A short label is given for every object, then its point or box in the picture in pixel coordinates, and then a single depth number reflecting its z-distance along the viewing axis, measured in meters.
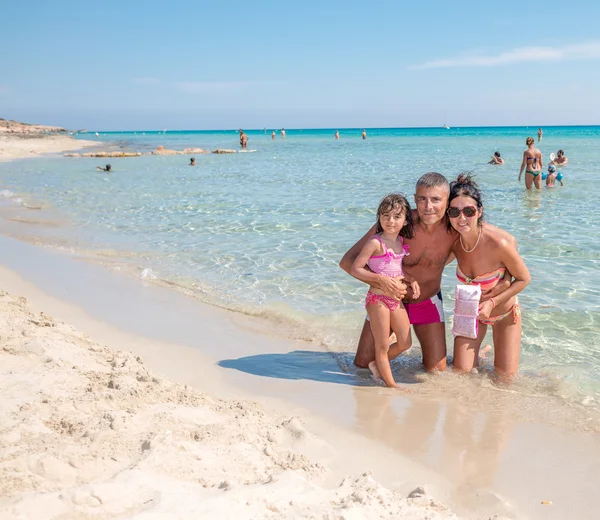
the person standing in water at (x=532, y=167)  15.67
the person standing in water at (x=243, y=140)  43.47
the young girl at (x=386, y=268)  4.08
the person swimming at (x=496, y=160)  23.49
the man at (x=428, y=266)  4.21
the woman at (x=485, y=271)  4.22
